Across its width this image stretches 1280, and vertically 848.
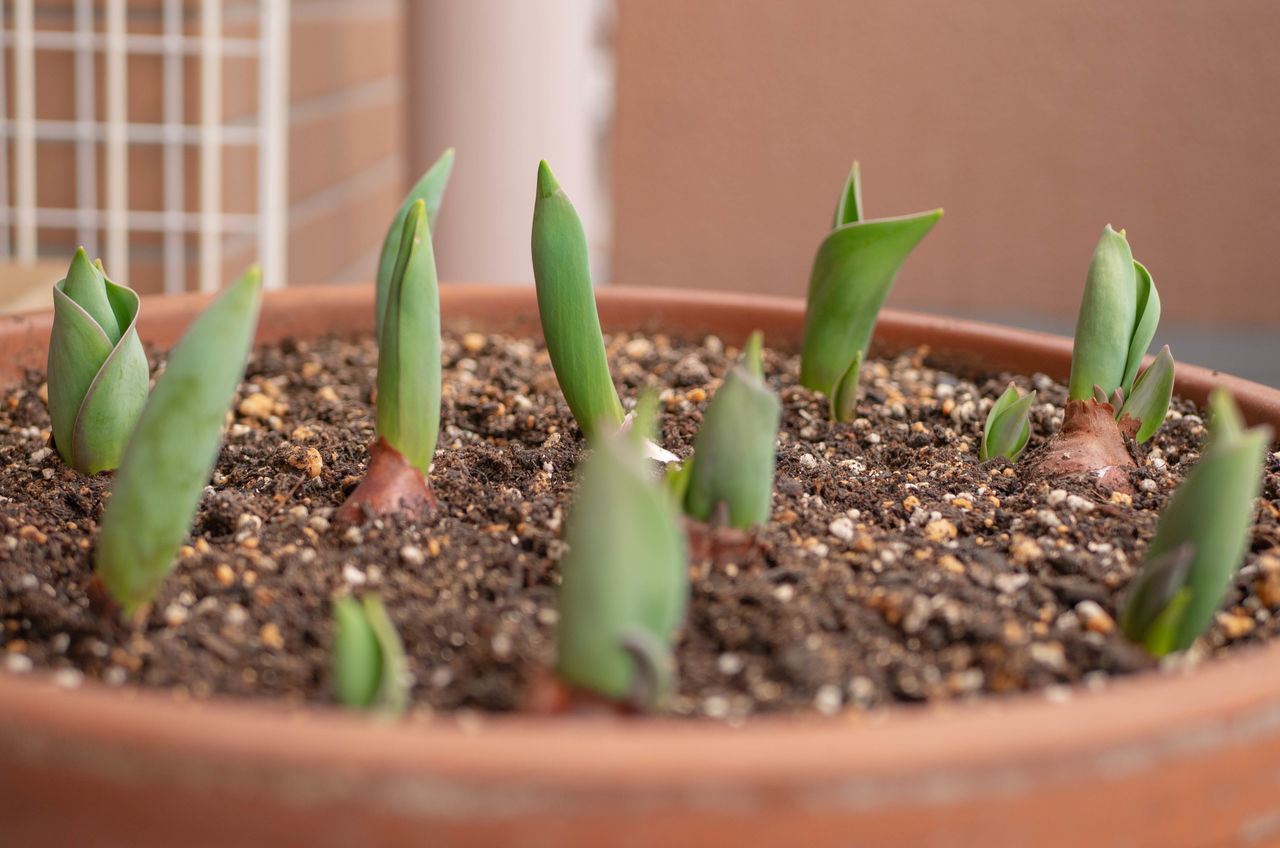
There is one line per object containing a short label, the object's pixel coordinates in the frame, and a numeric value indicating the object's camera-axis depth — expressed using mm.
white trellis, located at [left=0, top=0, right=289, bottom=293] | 2174
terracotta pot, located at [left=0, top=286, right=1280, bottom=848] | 353
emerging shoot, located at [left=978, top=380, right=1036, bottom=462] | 817
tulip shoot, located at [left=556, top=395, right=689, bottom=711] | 407
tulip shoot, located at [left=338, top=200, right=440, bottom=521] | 607
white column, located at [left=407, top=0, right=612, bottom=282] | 2389
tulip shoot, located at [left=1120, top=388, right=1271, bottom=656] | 483
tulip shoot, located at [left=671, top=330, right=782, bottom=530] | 534
